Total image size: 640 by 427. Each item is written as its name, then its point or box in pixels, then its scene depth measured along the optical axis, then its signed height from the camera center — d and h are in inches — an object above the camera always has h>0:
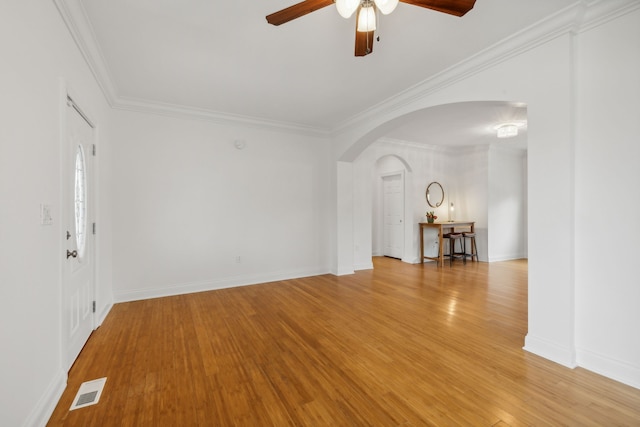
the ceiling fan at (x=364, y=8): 63.9 +48.4
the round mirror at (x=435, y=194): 269.0 +15.0
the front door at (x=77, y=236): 85.3 -8.7
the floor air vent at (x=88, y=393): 70.7 -48.5
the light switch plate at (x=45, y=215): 66.3 -0.7
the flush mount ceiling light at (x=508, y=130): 189.9 +54.4
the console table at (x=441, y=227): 240.4 -16.7
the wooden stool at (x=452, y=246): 247.6 -32.8
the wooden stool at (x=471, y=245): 256.7 -33.8
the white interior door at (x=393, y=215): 268.5 -5.0
